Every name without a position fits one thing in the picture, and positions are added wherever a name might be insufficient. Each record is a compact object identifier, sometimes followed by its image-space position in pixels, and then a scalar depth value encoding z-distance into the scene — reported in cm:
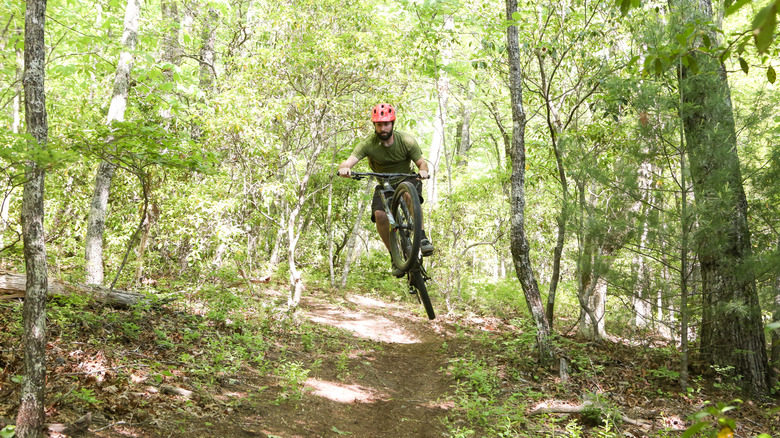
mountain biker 580
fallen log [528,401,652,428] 554
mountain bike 538
